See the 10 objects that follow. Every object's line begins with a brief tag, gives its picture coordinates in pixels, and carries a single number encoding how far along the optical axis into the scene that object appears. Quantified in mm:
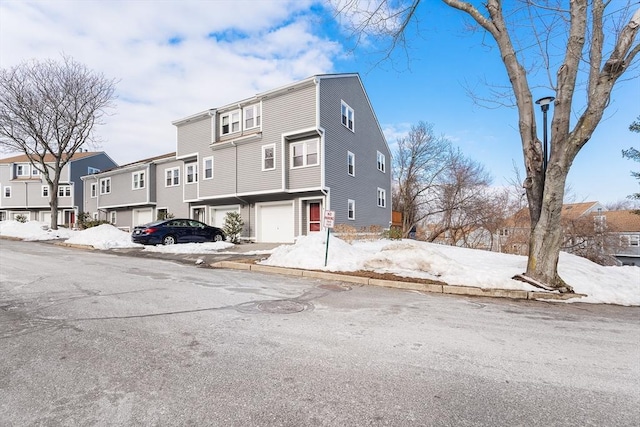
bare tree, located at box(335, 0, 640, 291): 6305
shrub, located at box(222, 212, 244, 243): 17719
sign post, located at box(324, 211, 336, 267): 8836
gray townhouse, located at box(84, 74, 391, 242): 16484
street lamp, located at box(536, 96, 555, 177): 7813
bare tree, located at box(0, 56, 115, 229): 22109
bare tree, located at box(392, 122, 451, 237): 32688
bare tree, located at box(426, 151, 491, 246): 28719
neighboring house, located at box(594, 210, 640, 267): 26125
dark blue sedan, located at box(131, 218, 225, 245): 15445
